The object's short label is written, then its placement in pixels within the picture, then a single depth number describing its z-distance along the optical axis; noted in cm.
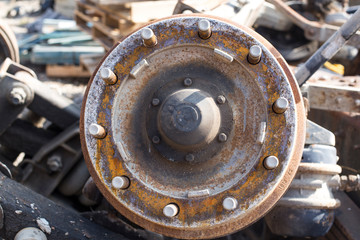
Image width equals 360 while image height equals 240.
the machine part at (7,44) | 215
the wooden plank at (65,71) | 452
